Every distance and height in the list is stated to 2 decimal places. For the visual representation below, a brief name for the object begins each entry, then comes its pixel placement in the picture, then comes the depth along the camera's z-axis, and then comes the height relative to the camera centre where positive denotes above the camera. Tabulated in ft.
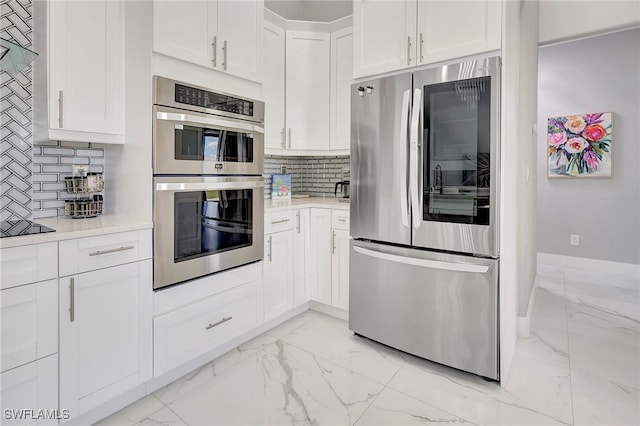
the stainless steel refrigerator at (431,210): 6.42 -0.06
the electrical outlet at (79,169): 6.64 +0.66
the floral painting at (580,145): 14.29 +2.63
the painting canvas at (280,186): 10.74 +0.60
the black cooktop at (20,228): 4.89 -0.36
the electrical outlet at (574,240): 15.20 -1.37
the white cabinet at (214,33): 6.28 +3.37
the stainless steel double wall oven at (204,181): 6.28 +0.48
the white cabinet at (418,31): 6.40 +3.48
